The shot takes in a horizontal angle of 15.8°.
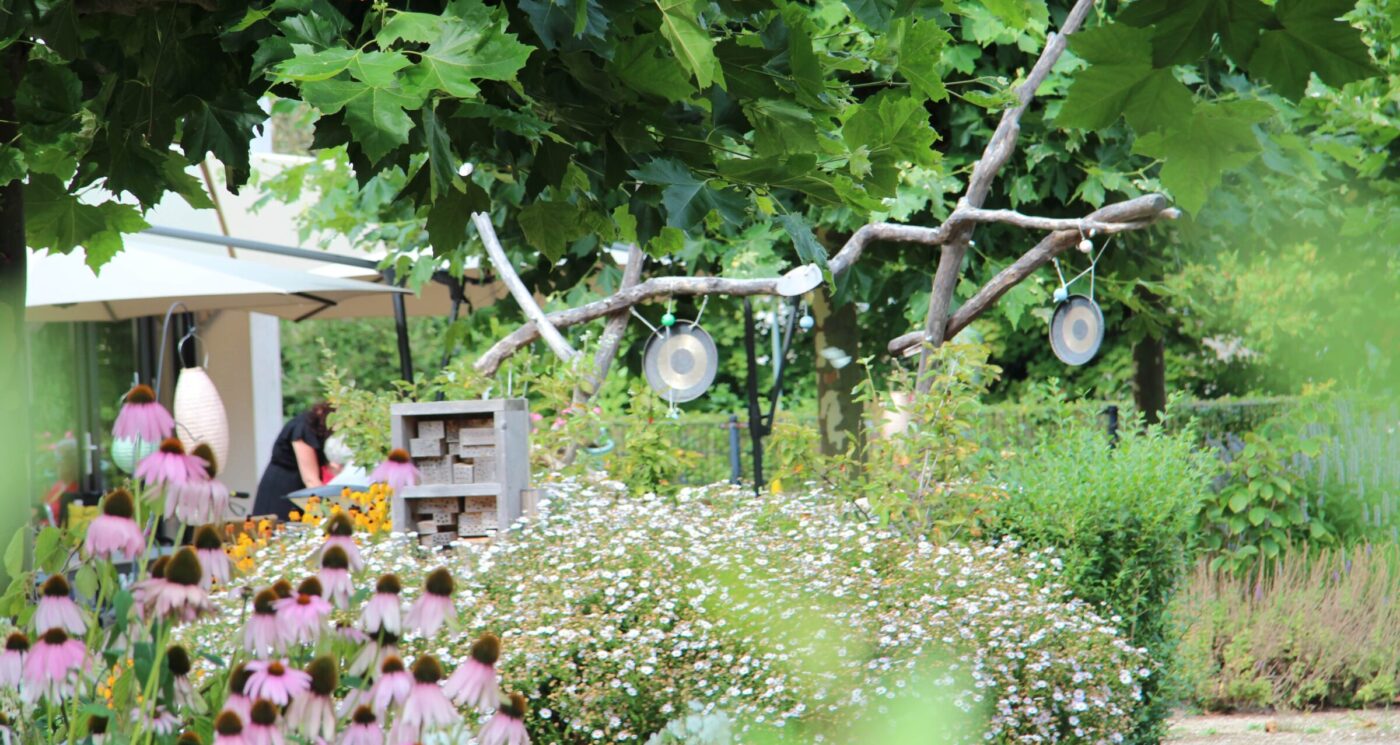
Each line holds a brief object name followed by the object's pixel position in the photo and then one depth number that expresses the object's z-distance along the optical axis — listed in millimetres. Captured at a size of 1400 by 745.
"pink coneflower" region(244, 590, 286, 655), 6634
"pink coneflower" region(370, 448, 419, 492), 6792
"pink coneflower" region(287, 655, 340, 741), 6526
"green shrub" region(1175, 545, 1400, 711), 15648
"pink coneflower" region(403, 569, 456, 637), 6671
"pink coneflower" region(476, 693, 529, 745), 6599
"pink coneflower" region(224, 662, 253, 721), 6483
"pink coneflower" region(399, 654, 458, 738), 6507
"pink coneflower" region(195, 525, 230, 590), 6634
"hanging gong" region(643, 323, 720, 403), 15658
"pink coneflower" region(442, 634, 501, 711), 6606
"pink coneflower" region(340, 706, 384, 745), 6571
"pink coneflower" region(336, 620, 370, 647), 6827
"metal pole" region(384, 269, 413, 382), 21199
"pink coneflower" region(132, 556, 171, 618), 6594
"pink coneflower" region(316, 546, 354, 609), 6701
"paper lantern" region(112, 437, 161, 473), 17341
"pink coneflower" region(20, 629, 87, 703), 6636
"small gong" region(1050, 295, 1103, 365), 16425
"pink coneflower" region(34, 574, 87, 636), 6676
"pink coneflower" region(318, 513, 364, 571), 6712
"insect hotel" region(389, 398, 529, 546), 12911
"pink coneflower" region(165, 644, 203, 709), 6627
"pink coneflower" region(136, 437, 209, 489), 6572
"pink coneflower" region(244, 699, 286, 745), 6419
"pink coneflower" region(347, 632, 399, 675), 6685
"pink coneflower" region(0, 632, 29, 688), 6692
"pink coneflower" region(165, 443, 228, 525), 6591
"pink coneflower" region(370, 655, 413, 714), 6557
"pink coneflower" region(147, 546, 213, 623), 6541
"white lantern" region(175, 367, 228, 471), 19437
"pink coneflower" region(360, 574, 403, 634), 6640
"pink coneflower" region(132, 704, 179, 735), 6682
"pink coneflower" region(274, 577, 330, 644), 6637
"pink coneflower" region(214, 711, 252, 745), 6382
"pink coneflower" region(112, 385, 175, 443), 6626
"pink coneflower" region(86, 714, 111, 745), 6677
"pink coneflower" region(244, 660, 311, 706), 6525
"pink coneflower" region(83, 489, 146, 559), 6536
